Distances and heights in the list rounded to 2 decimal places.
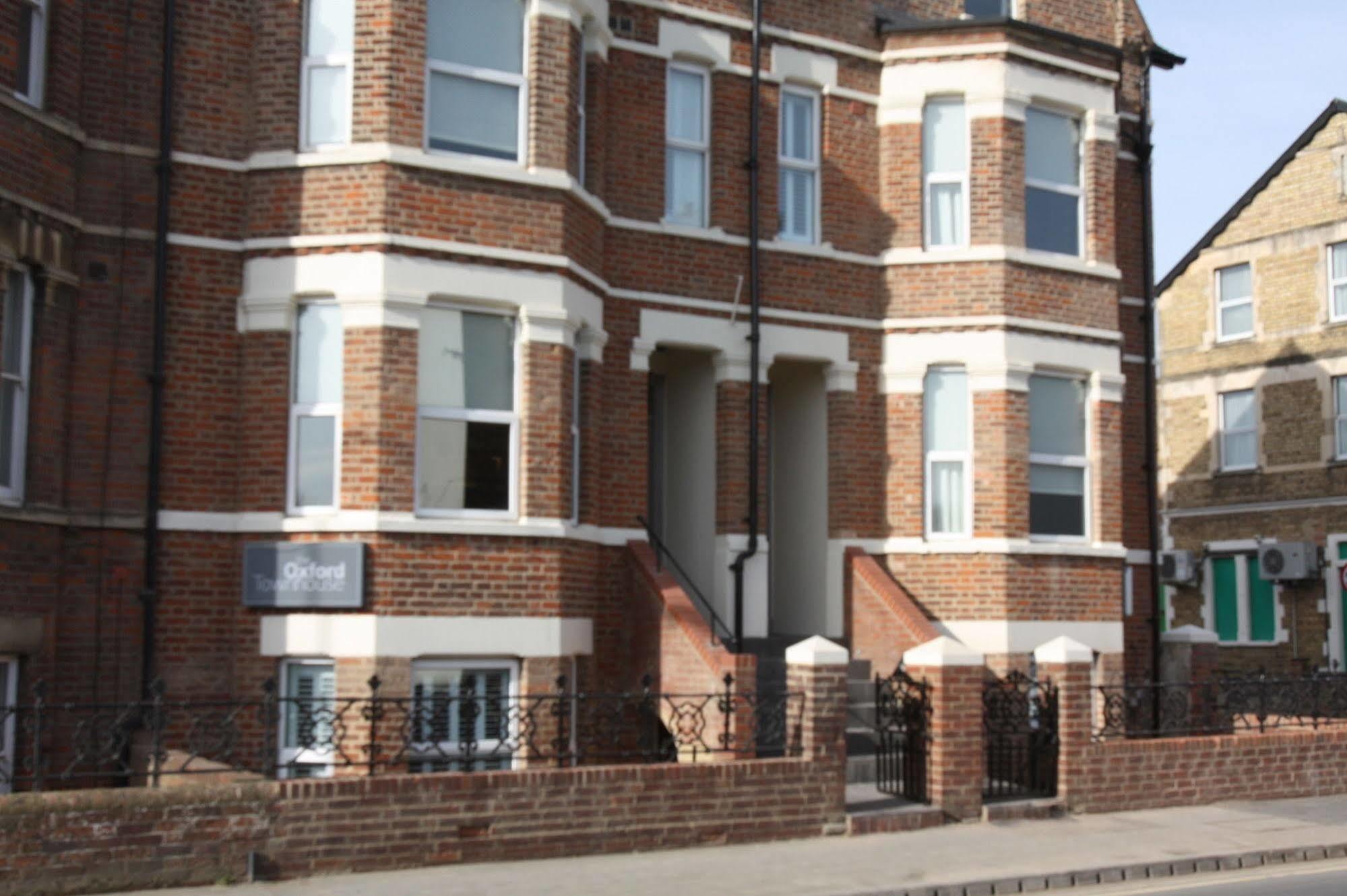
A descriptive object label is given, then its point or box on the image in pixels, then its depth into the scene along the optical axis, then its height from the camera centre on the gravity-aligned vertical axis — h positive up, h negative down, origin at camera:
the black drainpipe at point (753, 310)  17.19 +3.26
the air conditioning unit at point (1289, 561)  30.80 +1.07
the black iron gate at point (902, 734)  14.02 -1.06
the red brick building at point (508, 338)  13.84 +2.64
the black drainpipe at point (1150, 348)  20.84 +3.49
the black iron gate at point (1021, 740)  14.59 -1.15
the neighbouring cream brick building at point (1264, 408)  31.39 +4.28
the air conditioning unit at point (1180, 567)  33.91 +1.04
